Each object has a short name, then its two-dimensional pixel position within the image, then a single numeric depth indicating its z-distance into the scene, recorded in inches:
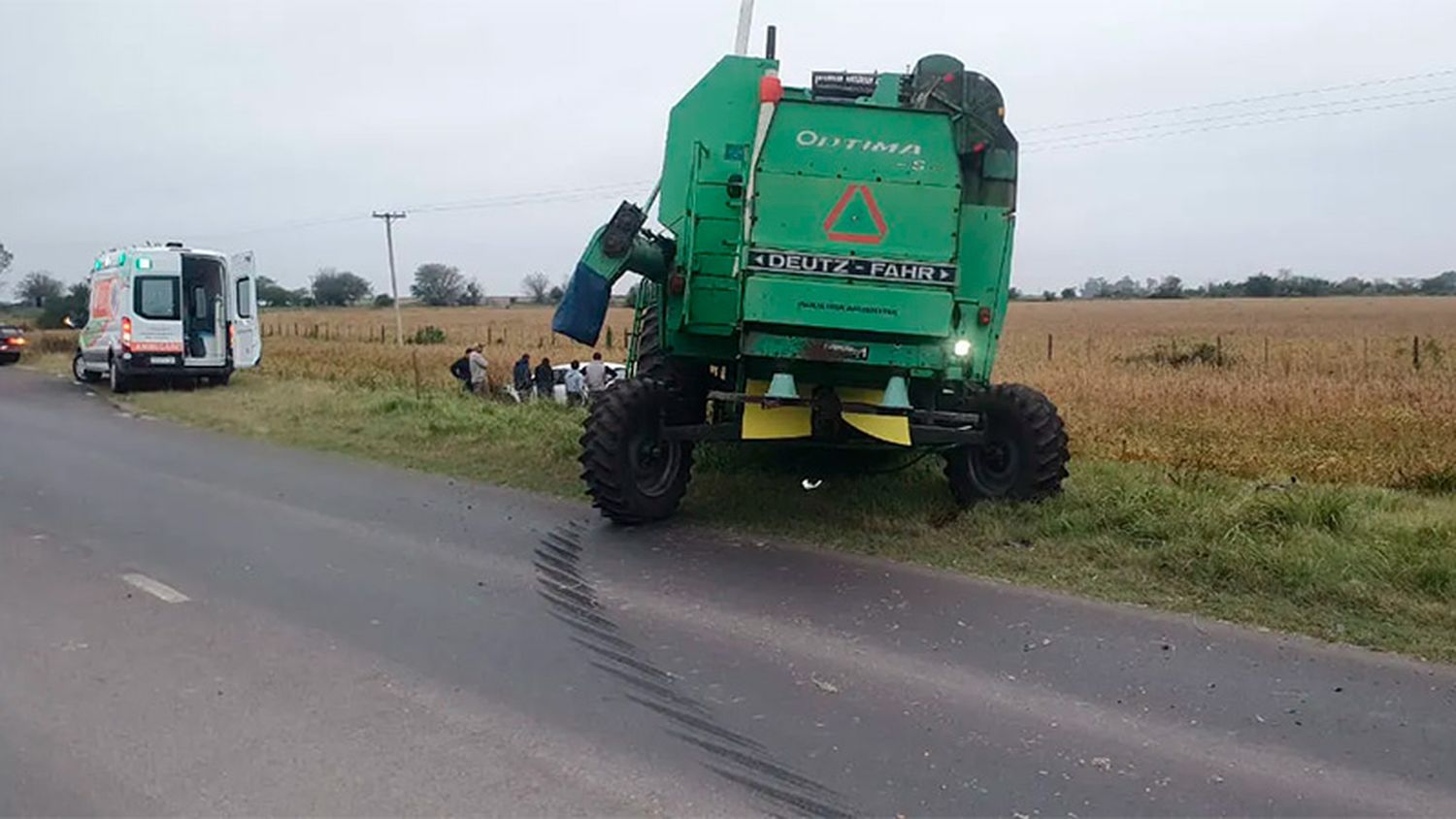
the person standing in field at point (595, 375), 724.7
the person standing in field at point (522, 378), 776.3
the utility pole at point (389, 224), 1692.9
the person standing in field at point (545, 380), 775.1
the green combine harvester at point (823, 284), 323.0
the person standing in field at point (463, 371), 816.9
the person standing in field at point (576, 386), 730.2
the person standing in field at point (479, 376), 802.8
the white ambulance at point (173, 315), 873.5
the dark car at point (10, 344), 1369.3
